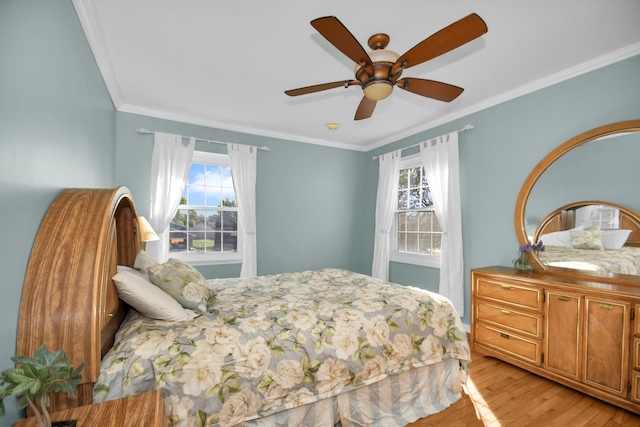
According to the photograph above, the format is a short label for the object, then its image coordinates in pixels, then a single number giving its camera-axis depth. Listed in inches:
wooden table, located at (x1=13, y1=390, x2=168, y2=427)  36.8
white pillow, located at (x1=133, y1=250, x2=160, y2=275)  74.3
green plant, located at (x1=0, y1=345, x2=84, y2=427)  29.1
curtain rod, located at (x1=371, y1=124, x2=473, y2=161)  133.4
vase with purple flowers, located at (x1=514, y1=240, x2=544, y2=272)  110.3
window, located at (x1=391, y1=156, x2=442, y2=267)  158.2
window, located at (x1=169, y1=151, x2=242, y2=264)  152.7
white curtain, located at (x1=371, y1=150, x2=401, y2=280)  176.6
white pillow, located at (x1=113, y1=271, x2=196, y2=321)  57.7
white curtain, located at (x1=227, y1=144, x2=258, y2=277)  157.8
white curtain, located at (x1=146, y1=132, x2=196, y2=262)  140.0
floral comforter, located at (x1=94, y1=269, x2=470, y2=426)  51.6
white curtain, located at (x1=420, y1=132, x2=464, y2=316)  136.6
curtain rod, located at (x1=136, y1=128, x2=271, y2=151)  139.2
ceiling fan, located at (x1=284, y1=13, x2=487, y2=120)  58.0
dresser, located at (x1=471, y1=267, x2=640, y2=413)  77.7
